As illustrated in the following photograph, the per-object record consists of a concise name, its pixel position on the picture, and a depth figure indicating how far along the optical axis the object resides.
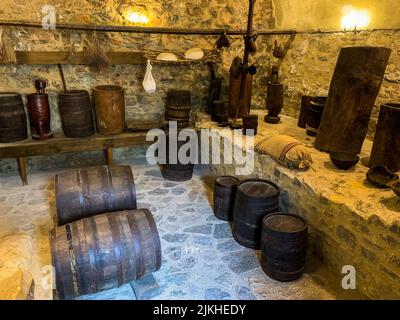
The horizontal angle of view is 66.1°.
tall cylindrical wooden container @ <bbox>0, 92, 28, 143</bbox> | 3.83
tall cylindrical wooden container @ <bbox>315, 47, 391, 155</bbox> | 2.95
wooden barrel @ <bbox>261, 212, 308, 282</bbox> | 2.38
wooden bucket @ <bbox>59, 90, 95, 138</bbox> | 4.11
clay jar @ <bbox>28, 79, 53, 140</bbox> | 3.96
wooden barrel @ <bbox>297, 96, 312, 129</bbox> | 4.13
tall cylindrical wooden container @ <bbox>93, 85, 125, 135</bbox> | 4.19
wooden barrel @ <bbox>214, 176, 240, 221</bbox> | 3.28
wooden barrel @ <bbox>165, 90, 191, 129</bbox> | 4.64
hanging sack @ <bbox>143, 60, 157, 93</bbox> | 4.41
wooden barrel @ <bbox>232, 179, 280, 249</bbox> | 2.77
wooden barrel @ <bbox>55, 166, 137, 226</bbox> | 2.54
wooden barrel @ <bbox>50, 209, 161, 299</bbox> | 2.00
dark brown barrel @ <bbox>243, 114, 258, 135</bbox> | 3.94
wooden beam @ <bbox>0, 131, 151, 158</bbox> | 3.89
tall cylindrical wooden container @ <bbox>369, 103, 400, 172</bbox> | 2.68
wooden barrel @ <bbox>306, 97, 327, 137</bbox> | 3.71
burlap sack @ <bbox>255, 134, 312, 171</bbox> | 2.99
